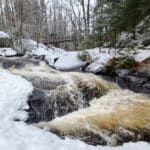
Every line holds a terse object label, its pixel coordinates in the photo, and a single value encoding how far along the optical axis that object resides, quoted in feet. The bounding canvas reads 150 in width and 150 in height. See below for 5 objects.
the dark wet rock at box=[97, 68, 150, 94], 14.47
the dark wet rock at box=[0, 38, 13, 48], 30.41
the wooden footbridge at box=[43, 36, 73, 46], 41.87
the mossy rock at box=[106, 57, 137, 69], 17.28
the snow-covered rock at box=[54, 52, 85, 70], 20.93
